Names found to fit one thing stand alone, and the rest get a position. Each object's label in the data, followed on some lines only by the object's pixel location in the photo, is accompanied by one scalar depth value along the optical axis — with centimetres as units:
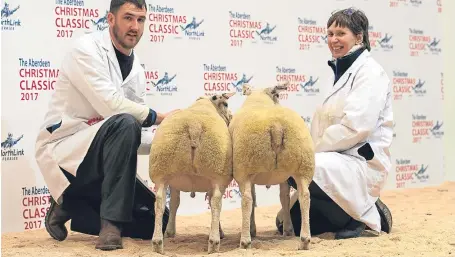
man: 409
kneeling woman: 434
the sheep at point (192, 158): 376
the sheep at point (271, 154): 379
